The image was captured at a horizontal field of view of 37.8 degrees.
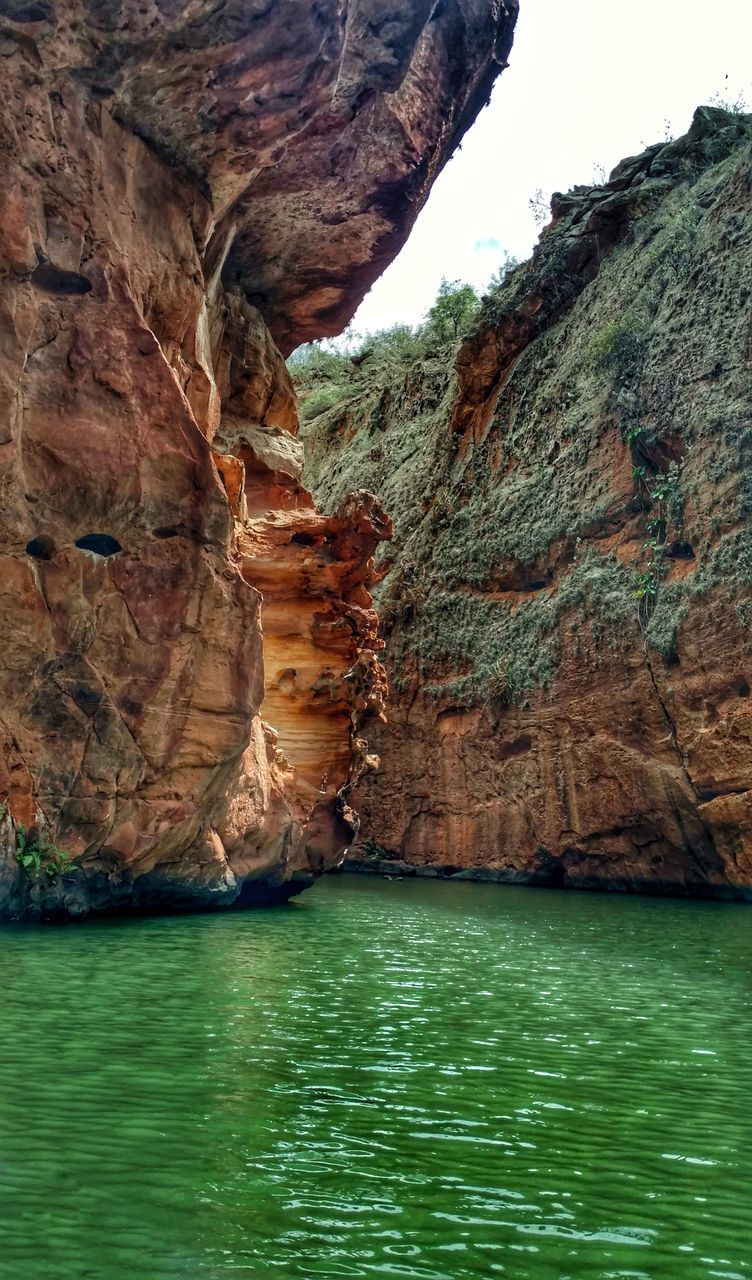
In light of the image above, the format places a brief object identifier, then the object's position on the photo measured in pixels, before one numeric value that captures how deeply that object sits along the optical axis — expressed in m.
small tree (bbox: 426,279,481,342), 39.88
